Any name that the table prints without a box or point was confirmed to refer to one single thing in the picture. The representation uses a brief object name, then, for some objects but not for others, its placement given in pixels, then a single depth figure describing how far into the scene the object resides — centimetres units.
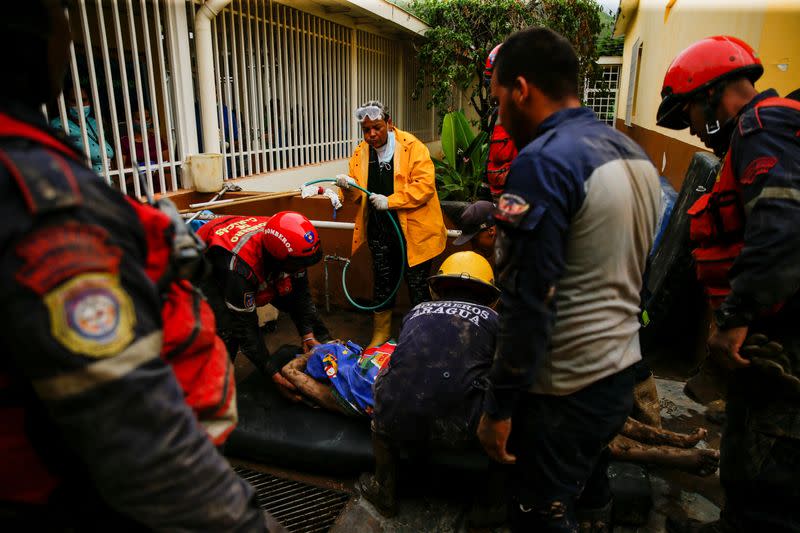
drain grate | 264
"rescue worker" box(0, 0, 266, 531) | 78
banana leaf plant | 711
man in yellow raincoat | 445
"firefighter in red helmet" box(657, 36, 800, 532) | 183
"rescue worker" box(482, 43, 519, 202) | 441
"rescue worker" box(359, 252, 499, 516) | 236
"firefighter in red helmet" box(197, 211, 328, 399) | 321
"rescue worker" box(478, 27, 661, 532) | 151
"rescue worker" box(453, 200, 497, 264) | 380
